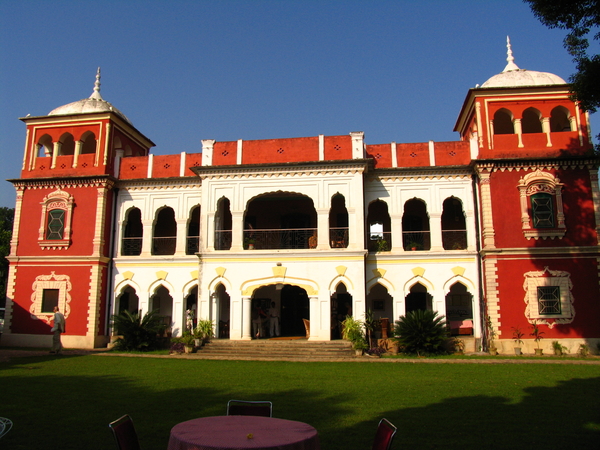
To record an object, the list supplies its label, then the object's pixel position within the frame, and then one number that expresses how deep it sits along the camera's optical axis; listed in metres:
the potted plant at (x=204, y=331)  16.42
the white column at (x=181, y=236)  19.06
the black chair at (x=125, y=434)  3.99
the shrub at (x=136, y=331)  16.86
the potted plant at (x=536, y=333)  15.70
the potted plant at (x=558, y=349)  15.42
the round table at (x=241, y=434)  3.48
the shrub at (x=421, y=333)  15.30
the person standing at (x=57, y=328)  15.84
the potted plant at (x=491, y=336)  15.64
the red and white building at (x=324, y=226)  16.38
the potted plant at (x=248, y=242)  18.07
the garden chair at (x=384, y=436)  3.98
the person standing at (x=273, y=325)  18.61
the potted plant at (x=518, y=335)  15.79
